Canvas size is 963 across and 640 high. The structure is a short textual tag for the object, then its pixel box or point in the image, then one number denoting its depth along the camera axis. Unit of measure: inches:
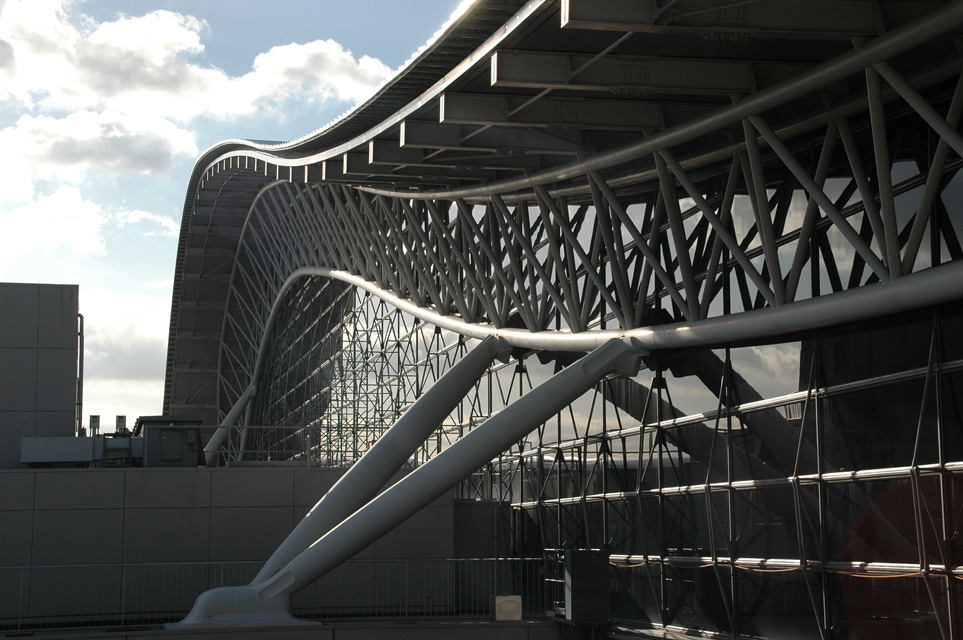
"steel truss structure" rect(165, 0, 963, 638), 575.2
